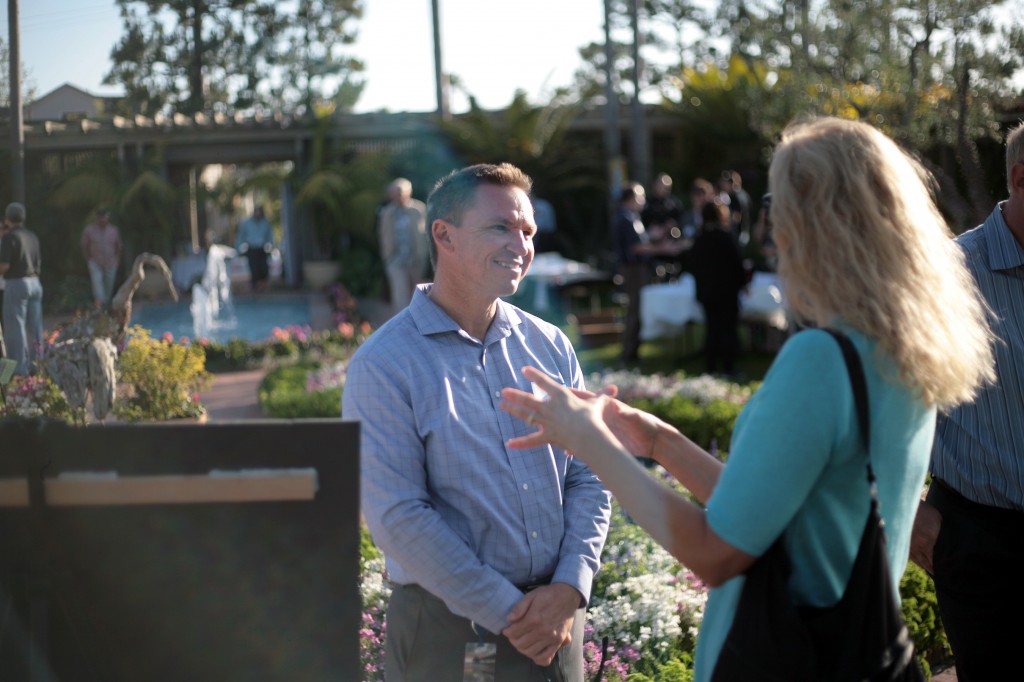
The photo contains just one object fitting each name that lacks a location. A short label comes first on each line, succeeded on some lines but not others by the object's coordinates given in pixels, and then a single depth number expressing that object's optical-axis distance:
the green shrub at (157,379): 6.26
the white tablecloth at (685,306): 11.68
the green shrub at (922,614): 4.24
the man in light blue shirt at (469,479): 2.36
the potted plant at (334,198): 21.42
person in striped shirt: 2.64
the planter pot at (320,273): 20.34
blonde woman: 1.71
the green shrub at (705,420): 7.43
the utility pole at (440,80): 23.95
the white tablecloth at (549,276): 14.95
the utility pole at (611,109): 22.55
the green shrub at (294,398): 8.69
